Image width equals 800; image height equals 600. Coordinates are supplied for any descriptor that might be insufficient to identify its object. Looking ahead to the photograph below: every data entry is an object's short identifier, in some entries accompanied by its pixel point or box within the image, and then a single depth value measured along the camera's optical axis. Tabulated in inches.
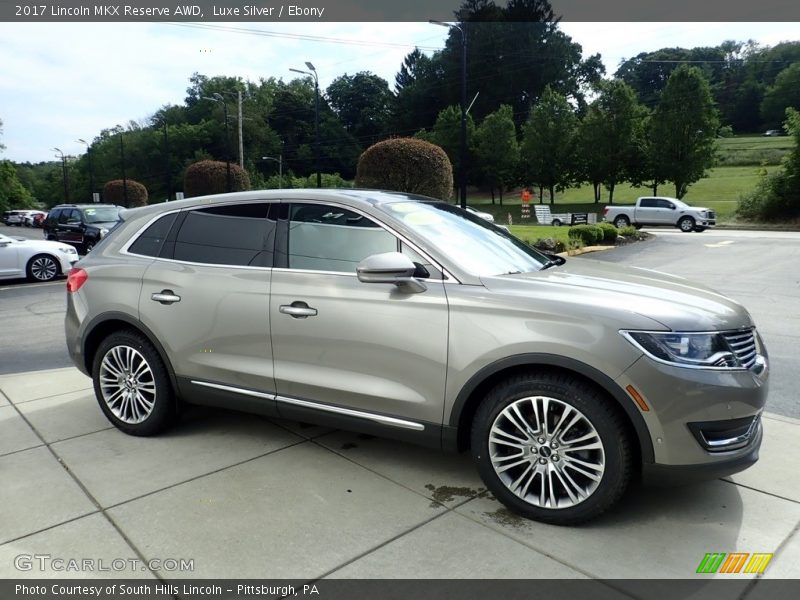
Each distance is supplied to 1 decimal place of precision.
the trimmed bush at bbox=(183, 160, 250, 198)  1430.9
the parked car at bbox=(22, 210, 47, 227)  2272.5
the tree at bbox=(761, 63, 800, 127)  2944.1
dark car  742.5
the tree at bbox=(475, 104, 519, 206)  2049.7
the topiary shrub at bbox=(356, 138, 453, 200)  706.8
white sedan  518.0
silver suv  108.7
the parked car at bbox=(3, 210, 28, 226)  2367.4
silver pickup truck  1111.0
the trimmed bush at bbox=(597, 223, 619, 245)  776.3
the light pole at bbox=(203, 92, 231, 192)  1369.3
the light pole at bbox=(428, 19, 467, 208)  808.1
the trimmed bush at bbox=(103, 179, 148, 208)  2011.6
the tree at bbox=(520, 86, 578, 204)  1834.4
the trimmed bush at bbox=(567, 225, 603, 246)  728.1
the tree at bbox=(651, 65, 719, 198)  1433.3
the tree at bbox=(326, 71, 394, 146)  3629.4
